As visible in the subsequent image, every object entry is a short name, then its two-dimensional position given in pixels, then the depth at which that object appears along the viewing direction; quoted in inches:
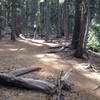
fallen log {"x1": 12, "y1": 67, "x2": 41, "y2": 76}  184.7
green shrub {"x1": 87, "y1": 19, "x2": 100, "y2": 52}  430.7
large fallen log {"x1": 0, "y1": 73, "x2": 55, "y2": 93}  154.6
